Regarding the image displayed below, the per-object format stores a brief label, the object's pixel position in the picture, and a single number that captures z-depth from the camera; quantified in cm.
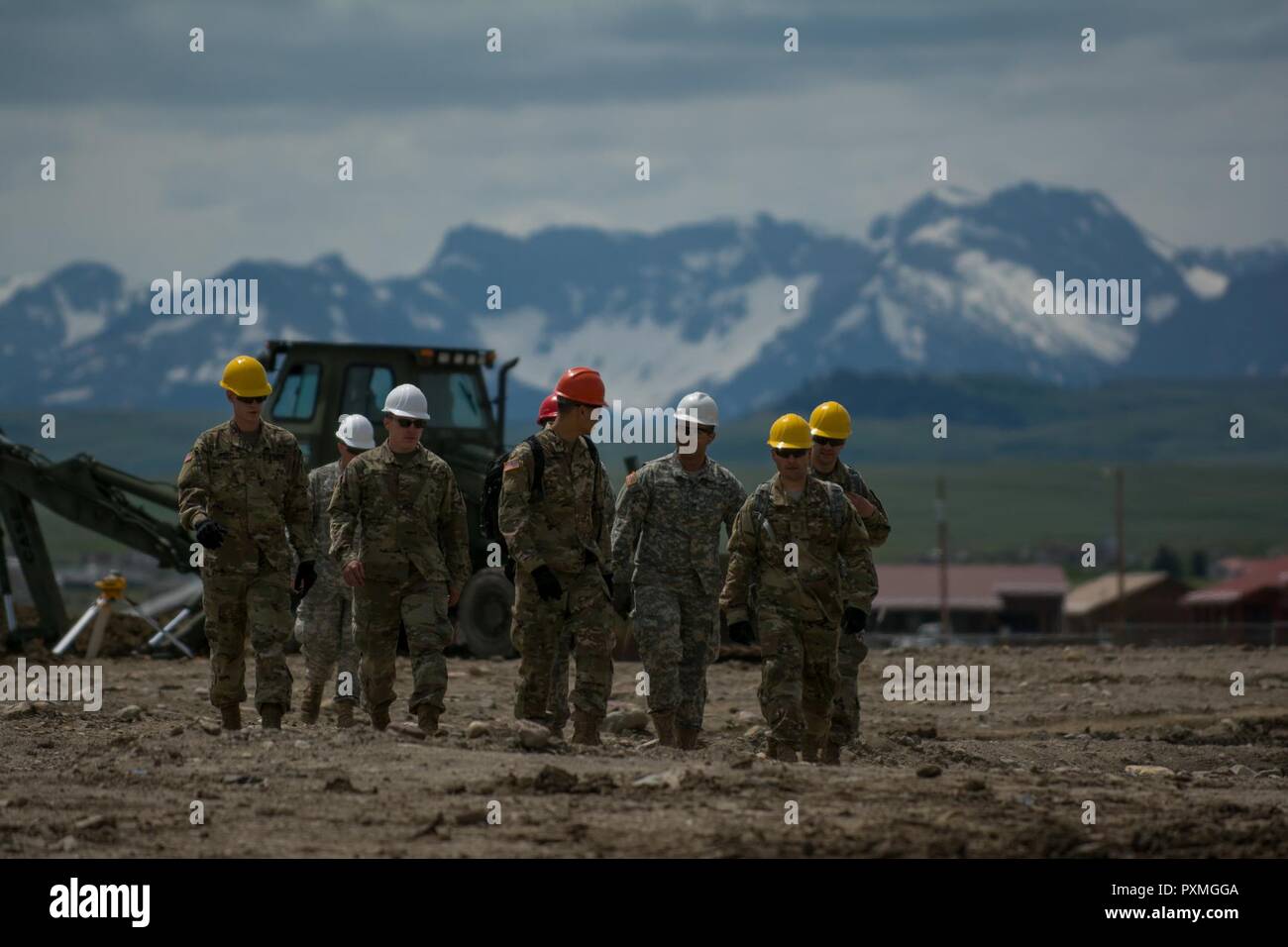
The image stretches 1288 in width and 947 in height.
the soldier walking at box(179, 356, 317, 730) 1320
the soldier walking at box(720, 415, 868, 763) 1270
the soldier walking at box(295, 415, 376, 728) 1474
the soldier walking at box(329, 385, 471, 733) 1323
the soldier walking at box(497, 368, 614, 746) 1285
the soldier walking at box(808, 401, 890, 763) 1337
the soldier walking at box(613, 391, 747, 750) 1299
